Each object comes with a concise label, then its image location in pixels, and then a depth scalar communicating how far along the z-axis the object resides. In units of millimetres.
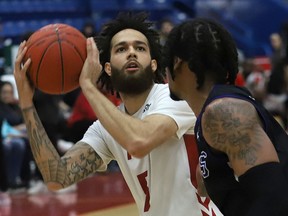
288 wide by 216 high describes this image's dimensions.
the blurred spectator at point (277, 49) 12395
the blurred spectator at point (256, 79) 12086
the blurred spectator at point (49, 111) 9906
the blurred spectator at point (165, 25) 12548
